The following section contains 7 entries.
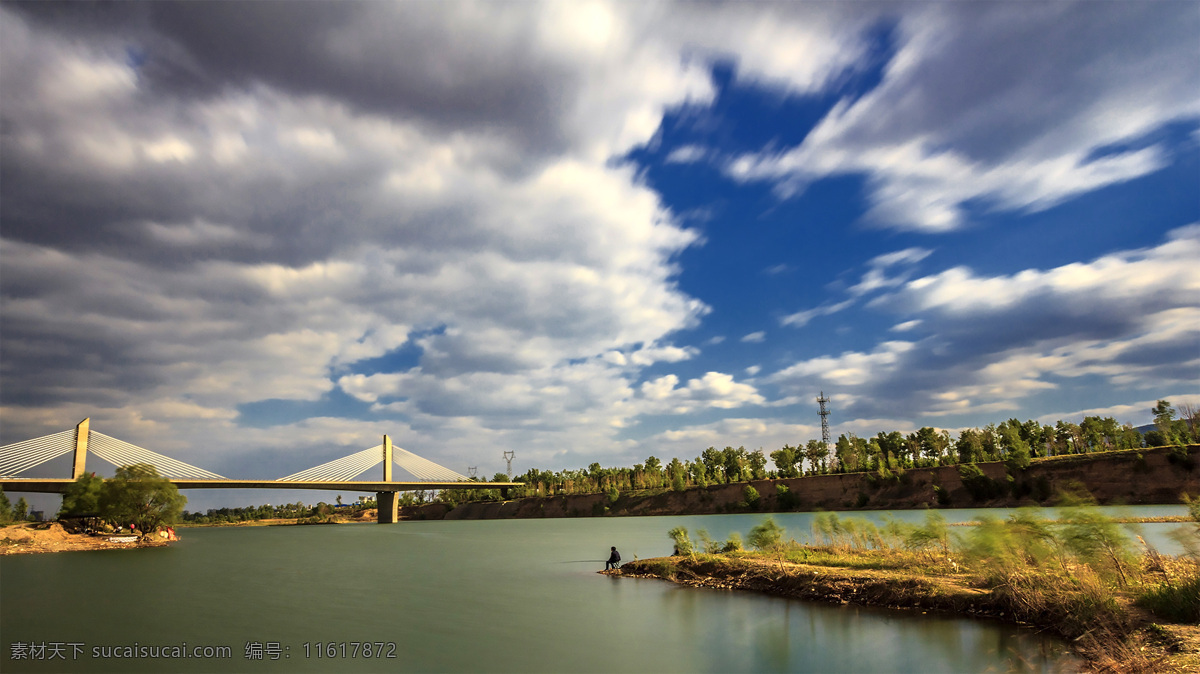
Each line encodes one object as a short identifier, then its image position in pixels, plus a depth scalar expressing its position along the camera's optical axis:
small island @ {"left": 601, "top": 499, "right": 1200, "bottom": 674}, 12.35
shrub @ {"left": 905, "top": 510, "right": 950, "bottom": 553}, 20.17
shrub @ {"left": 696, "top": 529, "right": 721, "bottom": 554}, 25.64
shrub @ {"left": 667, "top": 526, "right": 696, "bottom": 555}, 25.89
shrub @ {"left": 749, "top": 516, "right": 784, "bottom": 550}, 24.89
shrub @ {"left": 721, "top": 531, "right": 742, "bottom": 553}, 26.08
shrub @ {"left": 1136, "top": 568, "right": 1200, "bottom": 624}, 12.56
